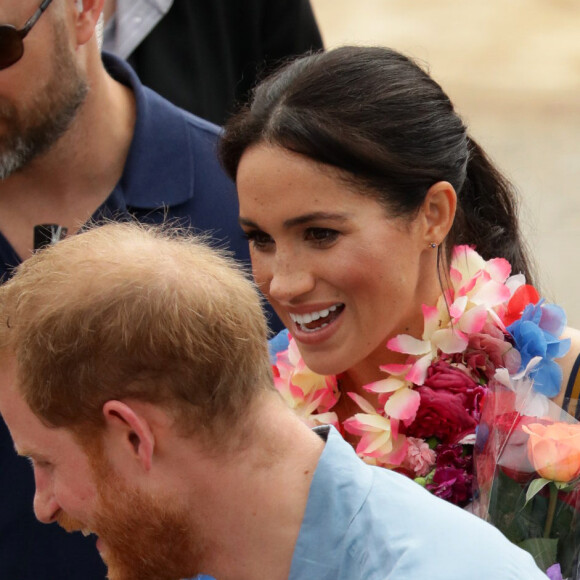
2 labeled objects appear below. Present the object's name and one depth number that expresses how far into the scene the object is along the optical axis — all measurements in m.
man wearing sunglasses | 6.18
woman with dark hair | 5.61
